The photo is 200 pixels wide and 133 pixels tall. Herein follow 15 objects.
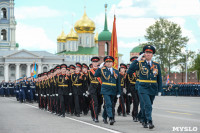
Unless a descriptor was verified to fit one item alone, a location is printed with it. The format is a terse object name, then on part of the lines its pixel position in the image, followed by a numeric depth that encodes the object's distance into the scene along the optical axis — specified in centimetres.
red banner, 1939
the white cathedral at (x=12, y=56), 11606
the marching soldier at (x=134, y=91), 1396
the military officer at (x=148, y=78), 1119
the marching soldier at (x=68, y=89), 1694
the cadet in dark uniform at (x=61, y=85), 1686
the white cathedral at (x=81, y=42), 13325
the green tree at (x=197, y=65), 8909
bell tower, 11831
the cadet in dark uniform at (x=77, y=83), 1684
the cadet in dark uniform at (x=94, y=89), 1417
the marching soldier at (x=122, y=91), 1612
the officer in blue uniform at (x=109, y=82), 1287
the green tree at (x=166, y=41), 8044
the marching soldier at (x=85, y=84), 1691
